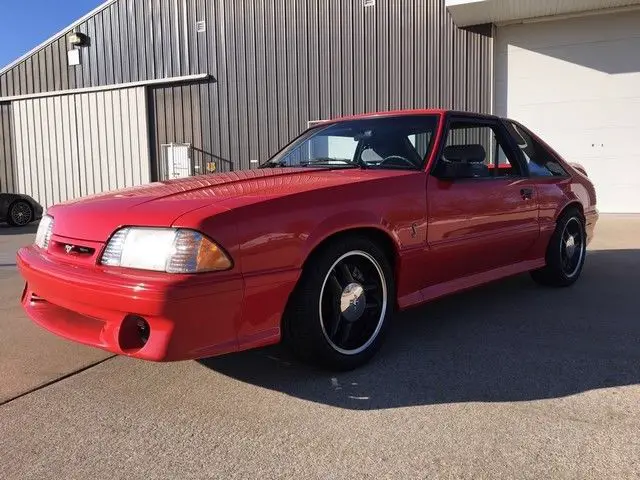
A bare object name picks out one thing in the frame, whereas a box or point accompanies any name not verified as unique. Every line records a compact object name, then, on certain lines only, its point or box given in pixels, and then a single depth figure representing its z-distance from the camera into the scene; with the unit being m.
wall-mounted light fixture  14.62
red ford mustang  2.51
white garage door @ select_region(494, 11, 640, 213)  10.73
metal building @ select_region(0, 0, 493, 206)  11.75
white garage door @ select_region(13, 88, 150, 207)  14.55
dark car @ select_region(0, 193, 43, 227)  11.70
